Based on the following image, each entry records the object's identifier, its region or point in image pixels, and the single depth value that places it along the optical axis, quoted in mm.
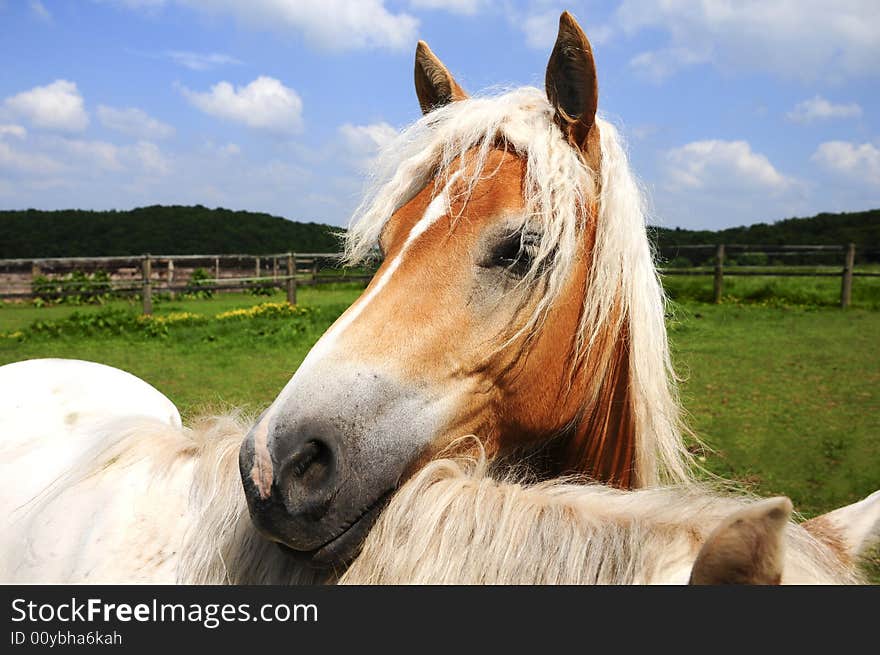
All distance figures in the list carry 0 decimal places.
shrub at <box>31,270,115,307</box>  20656
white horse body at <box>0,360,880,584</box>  1072
